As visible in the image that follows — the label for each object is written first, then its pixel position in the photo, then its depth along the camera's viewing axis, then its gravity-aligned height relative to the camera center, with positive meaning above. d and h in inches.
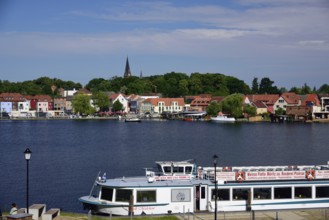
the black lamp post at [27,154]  966.4 -77.0
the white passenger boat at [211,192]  1130.0 -171.3
